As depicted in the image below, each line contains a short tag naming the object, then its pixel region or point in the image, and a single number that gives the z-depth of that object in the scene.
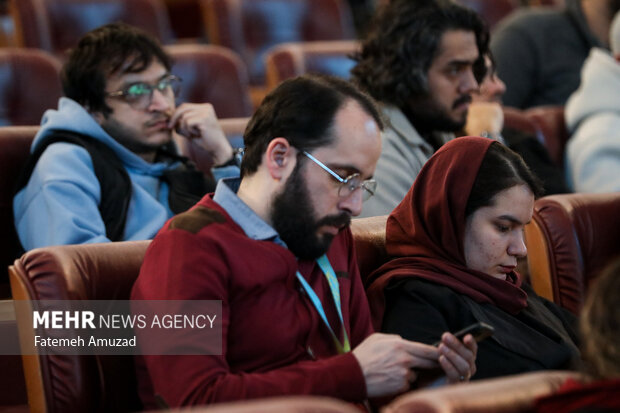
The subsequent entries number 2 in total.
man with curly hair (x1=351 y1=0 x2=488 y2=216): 4.98
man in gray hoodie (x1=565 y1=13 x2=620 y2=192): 5.77
